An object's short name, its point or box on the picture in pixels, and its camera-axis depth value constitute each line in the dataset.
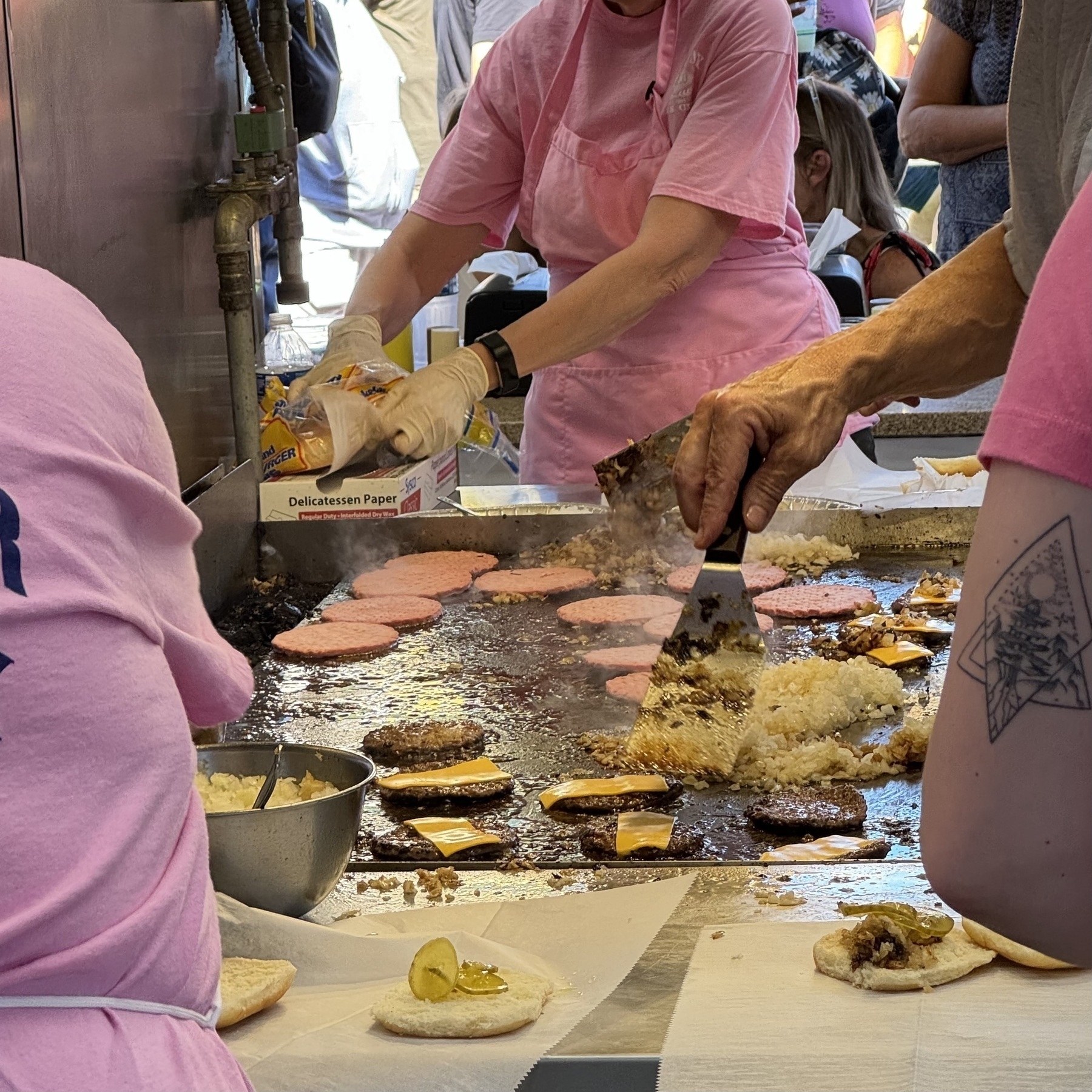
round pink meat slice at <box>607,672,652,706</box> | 2.50
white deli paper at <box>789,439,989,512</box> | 3.60
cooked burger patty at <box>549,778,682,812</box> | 2.03
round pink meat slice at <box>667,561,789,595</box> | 3.15
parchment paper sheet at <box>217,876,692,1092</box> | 1.38
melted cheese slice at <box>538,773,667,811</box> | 2.05
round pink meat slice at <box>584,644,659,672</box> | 2.64
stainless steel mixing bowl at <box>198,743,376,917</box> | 1.64
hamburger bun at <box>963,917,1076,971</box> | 1.50
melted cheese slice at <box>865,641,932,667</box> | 2.61
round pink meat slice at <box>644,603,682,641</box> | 2.86
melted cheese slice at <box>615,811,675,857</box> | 1.89
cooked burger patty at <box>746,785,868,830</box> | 1.94
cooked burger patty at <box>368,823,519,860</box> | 1.92
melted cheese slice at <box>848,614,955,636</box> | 2.76
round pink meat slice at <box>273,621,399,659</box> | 2.78
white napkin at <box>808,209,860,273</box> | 5.29
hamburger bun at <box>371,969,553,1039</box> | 1.43
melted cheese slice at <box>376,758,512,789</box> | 2.10
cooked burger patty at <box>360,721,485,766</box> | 2.24
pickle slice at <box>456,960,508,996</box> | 1.47
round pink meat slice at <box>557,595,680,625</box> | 2.91
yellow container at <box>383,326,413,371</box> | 6.43
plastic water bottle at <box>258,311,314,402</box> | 4.09
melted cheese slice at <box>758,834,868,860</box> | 1.86
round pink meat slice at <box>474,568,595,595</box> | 3.12
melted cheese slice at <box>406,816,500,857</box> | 1.92
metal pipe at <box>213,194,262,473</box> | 3.27
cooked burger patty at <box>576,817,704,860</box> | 1.88
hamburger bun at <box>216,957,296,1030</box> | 1.44
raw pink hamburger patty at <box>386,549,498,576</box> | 3.30
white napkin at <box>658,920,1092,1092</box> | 1.34
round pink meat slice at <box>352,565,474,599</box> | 3.14
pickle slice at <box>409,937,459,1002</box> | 1.46
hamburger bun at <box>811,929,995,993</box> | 1.47
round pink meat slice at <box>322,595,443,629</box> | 2.96
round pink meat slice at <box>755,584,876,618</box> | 2.94
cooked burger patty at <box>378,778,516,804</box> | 2.07
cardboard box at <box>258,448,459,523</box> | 3.32
